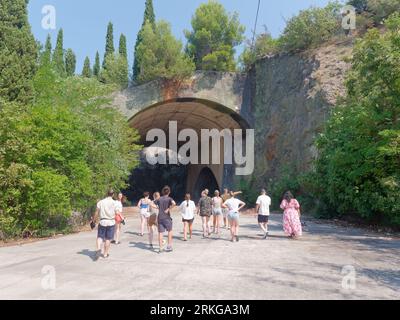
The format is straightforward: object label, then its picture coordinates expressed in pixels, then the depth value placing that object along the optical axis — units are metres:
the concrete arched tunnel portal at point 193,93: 26.84
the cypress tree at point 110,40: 57.94
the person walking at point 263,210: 12.06
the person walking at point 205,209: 12.28
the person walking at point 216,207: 13.14
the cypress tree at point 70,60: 58.53
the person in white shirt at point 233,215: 11.47
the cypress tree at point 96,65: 66.24
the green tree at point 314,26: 25.06
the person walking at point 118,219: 10.24
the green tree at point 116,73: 30.12
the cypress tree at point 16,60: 22.42
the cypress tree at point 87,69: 60.56
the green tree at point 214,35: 30.73
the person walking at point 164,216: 9.56
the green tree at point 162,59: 26.83
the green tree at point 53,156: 13.41
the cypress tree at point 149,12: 45.34
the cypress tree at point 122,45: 60.09
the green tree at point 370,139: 12.99
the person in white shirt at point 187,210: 11.41
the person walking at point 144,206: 13.10
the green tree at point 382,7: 22.36
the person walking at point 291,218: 11.91
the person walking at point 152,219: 10.30
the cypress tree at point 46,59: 18.44
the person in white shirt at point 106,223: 8.73
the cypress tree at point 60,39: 55.80
